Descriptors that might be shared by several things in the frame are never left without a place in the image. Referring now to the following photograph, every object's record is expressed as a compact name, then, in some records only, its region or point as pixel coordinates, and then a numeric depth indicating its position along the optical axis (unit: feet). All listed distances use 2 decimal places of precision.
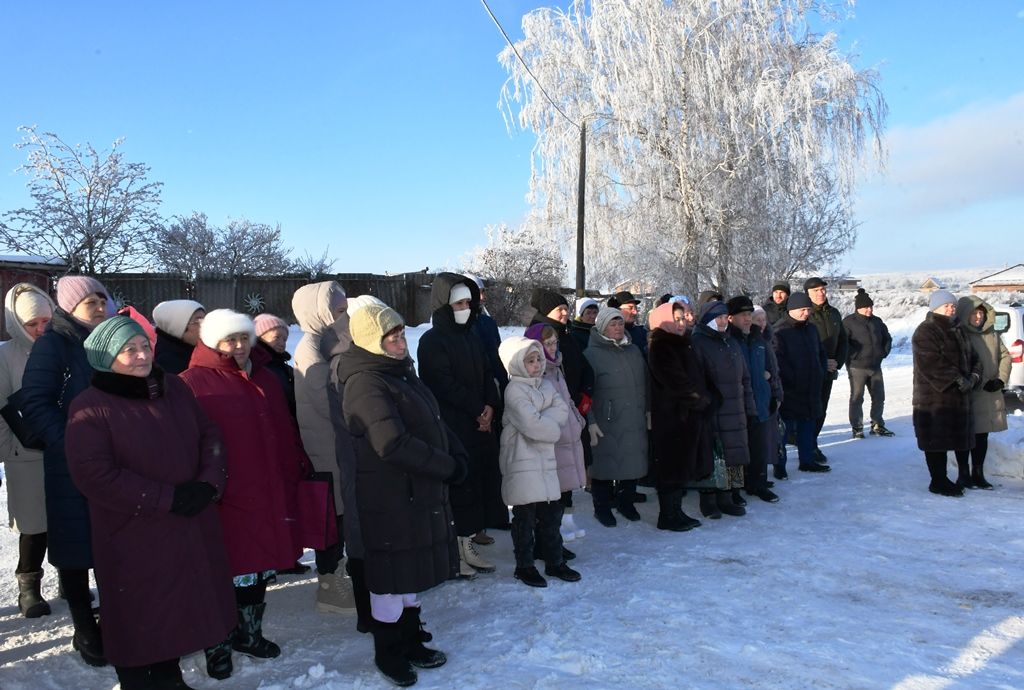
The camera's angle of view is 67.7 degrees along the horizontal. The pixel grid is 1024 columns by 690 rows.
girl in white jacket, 15.72
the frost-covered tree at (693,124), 60.90
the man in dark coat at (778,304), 30.35
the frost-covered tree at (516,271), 78.12
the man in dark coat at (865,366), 32.30
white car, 32.68
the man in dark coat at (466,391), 15.78
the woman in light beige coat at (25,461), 14.10
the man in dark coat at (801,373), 26.25
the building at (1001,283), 139.03
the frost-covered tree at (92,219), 74.74
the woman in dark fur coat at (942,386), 22.41
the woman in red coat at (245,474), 12.10
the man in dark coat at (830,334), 29.48
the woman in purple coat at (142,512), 10.05
